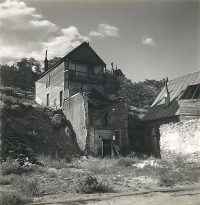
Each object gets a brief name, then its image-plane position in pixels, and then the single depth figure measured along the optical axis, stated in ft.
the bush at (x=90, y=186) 48.44
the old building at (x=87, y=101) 103.65
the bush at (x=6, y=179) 51.69
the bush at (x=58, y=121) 109.29
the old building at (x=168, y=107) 93.61
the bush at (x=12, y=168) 59.18
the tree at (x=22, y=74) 171.45
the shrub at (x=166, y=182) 55.47
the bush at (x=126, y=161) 80.81
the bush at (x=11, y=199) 37.86
